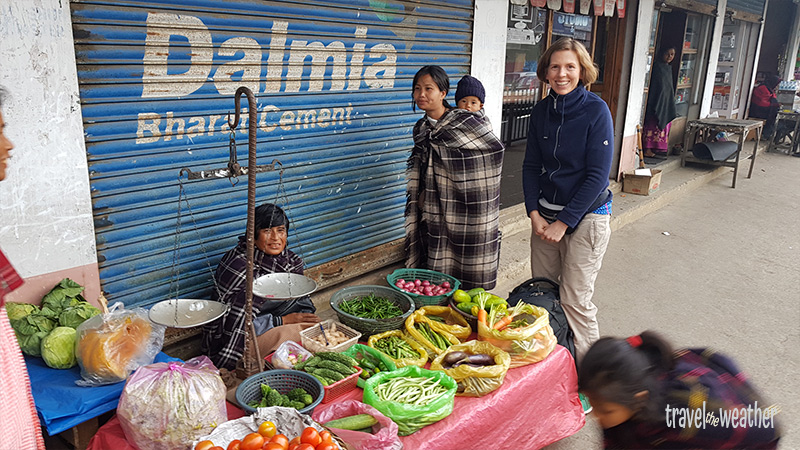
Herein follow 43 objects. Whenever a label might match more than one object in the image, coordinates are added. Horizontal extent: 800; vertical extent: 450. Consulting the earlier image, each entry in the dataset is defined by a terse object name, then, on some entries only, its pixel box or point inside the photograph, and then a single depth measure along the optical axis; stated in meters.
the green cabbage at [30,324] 2.69
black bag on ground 3.44
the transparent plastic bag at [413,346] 2.81
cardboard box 8.59
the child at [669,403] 1.78
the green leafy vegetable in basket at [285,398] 2.40
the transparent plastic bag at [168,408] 2.14
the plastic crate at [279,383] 2.48
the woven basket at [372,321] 3.15
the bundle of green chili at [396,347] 2.92
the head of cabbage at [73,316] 2.78
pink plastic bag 2.20
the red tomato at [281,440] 2.02
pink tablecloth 2.46
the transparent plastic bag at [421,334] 2.97
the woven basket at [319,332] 2.92
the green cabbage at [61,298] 2.85
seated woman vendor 3.42
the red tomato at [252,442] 2.00
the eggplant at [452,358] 2.82
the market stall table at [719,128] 10.23
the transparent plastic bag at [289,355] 2.76
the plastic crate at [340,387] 2.55
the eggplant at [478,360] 2.77
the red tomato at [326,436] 2.05
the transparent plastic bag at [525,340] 2.88
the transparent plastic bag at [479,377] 2.64
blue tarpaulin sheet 2.38
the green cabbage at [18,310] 2.74
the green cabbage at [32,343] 2.66
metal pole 2.31
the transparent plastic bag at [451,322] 3.12
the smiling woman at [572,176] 3.35
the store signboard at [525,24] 6.35
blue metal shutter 3.16
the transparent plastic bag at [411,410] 2.34
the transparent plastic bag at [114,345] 2.48
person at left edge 1.72
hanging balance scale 2.31
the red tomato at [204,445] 2.02
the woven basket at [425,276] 3.75
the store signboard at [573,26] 7.13
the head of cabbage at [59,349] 2.61
